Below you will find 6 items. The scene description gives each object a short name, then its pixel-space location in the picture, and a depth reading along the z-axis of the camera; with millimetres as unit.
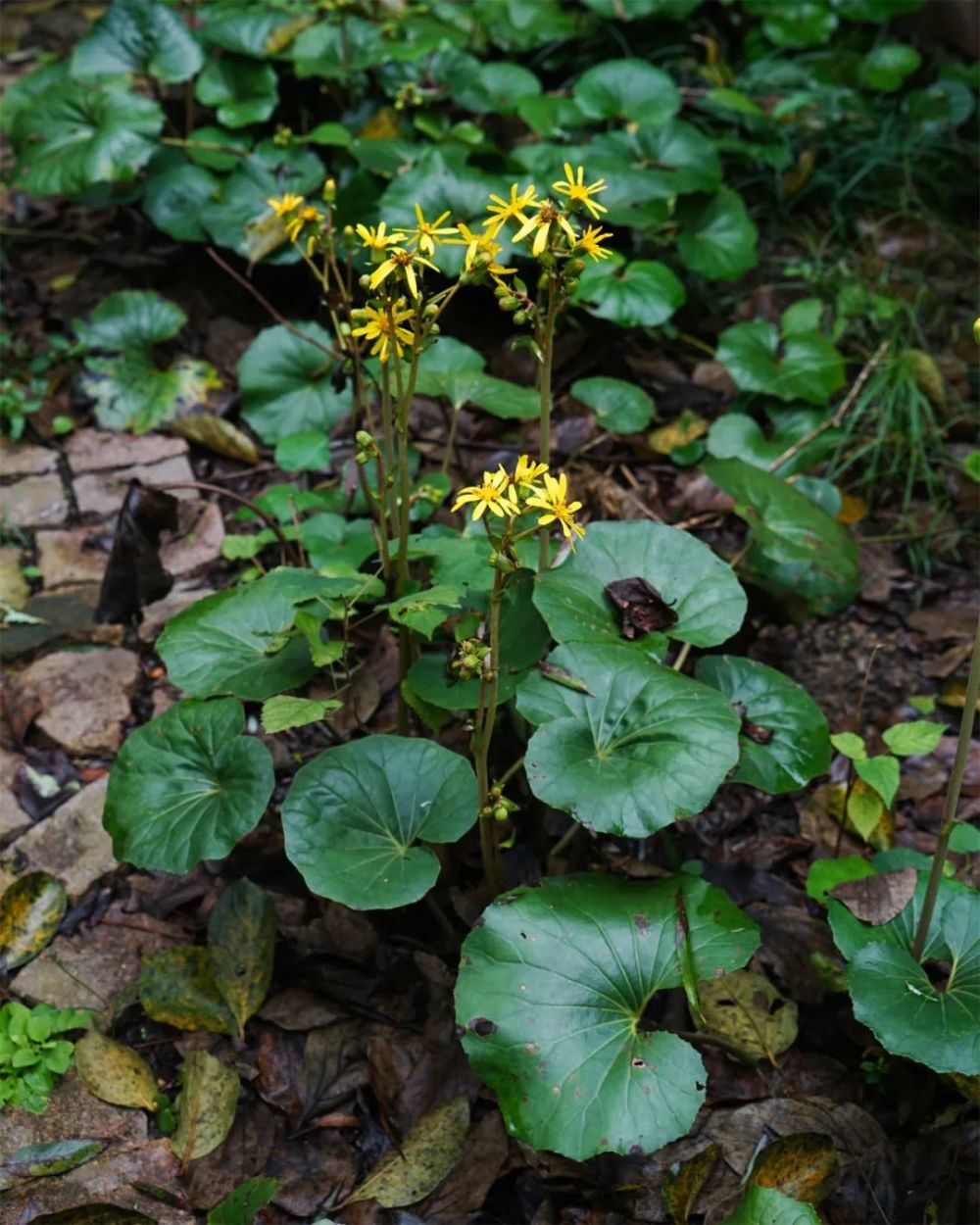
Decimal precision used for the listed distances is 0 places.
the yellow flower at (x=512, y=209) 1955
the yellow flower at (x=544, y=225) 1894
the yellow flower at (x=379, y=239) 1913
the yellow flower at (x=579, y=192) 1961
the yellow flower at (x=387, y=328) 1997
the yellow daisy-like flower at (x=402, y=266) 1910
